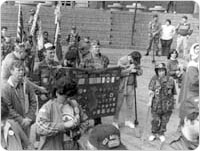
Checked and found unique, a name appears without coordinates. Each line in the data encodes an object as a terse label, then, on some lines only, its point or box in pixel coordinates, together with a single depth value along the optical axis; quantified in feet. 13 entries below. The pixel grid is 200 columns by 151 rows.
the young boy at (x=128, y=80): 23.65
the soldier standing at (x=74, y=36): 44.51
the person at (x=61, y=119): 12.91
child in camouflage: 21.17
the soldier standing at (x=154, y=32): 51.67
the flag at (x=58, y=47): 37.40
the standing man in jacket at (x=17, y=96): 14.77
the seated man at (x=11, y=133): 13.53
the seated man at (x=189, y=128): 10.69
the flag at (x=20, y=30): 33.35
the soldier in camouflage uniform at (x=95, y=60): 24.17
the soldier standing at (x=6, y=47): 30.36
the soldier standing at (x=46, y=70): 19.88
